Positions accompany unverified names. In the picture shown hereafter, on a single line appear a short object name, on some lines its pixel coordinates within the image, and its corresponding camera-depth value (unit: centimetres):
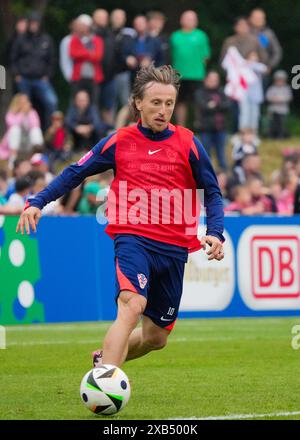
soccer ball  795
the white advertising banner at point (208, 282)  1639
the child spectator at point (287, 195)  2011
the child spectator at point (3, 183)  1808
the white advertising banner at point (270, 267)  1680
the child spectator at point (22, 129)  2096
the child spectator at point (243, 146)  2222
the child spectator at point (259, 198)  1923
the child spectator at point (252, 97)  2342
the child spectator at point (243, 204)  1872
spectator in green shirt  2230
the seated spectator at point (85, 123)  2153
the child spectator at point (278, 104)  2722
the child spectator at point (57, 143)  2168
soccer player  871
